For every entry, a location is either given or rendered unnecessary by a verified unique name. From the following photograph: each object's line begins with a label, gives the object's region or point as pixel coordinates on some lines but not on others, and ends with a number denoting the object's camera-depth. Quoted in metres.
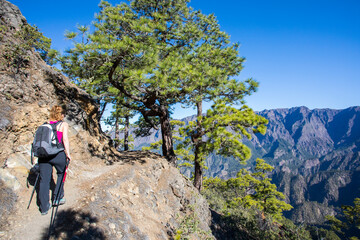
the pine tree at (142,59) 4.97
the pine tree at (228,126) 6.87
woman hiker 3.49
